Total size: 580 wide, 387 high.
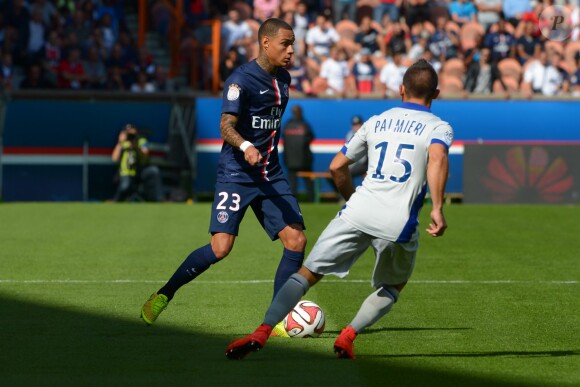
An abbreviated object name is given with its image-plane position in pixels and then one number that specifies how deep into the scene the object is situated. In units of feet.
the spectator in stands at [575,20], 94.79
